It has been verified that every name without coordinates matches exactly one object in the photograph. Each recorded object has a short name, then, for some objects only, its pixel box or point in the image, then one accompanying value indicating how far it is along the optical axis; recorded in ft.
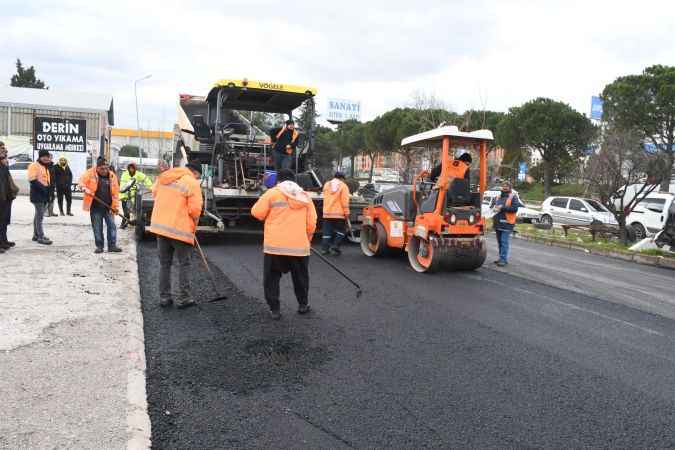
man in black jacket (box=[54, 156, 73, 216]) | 45.91
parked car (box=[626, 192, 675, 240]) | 52.39
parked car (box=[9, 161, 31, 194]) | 68.64
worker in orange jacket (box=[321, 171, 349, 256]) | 30.76
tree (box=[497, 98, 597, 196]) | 122.42
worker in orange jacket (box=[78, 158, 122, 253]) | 26.76
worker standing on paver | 33.37
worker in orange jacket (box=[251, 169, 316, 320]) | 17.56
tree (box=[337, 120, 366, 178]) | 170.81
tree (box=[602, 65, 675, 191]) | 101.30
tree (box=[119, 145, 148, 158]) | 205.92
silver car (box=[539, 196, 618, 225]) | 62.34
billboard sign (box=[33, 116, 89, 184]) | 50.01
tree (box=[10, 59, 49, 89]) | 170.19
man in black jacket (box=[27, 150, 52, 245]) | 28.68
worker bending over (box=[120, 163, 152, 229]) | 39.45
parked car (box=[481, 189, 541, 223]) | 70.18
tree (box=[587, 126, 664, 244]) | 45.27
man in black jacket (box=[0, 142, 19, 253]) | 25.73
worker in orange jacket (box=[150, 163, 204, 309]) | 18.42
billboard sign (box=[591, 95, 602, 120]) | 106.32
